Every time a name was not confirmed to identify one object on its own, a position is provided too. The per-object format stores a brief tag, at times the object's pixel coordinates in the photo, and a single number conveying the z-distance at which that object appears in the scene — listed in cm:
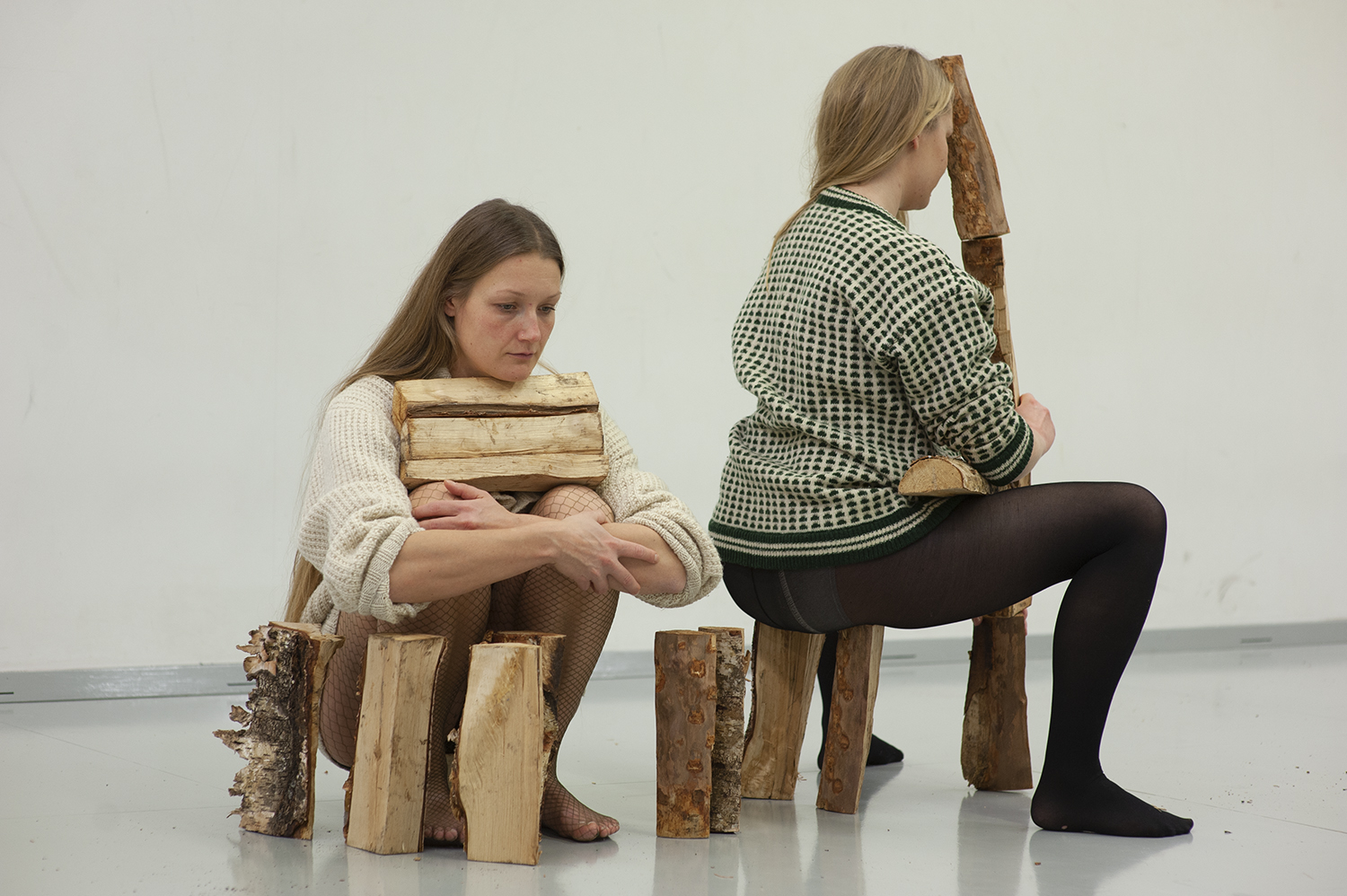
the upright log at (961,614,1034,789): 513
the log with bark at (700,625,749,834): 474
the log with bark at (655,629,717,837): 468
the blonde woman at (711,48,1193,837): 477
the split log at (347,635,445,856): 453
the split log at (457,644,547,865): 450
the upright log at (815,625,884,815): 493
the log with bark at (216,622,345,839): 461
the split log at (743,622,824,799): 504
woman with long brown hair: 450
